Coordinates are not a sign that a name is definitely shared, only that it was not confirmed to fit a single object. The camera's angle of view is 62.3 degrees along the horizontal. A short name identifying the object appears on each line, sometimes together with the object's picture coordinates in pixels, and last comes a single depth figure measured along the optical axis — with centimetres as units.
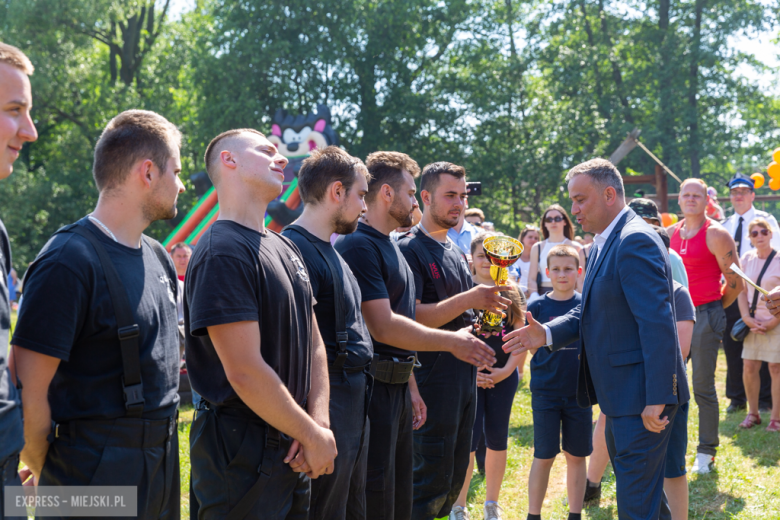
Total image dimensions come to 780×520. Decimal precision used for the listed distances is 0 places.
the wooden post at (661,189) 1506
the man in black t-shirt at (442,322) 407
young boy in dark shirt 467
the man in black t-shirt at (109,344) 214
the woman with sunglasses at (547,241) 806
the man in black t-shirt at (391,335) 351
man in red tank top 593
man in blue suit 337
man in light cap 812
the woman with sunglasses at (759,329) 726
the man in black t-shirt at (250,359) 235
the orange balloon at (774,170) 703
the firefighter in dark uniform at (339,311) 300
